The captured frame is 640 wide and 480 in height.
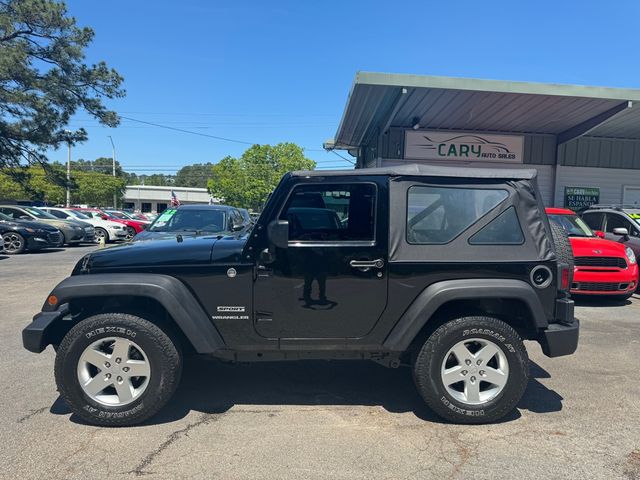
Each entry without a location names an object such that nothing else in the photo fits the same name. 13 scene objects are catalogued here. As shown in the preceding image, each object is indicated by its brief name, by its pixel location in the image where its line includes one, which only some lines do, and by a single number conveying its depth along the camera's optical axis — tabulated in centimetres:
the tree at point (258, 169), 4719
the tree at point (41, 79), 2081
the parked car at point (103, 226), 1984
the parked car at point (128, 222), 2098
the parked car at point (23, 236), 1445
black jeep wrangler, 330
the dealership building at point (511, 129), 1148
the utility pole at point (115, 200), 6338
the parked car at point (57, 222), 1673
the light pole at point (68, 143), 2358
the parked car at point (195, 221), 809
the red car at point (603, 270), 765
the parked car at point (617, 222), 881
